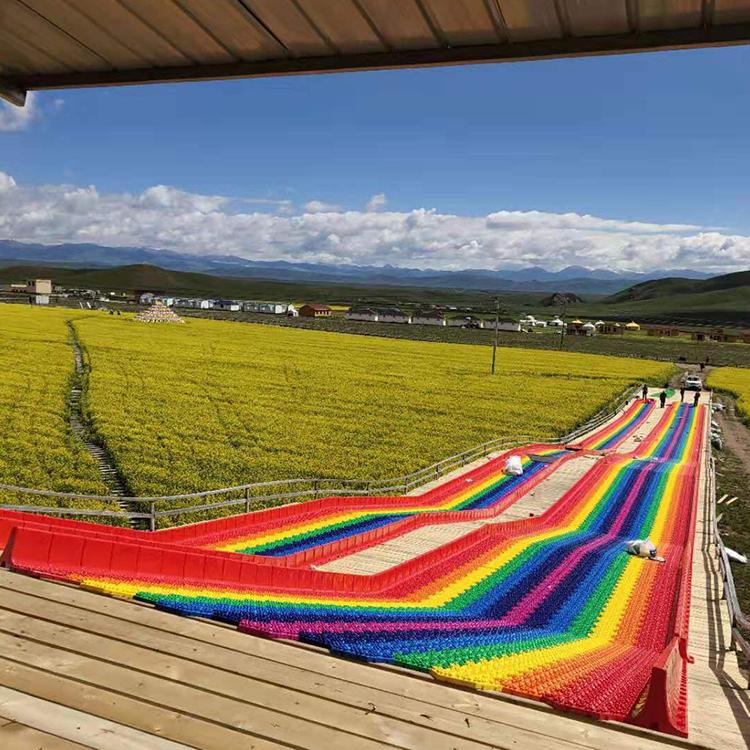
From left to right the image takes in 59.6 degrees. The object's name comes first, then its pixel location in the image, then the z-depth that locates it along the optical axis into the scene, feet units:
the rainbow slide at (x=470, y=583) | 19.43
